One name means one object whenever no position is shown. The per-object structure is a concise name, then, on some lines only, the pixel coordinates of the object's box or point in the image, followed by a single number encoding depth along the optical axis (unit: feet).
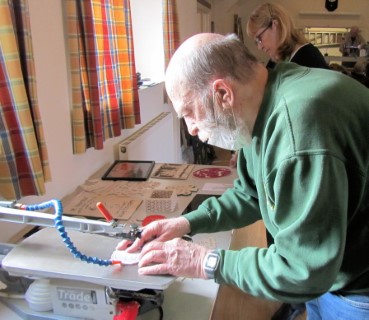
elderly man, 2.13
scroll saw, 2.73
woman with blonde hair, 5.84
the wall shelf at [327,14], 22.88
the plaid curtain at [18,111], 3.78
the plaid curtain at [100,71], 5.52
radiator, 7.57
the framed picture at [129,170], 6.28
